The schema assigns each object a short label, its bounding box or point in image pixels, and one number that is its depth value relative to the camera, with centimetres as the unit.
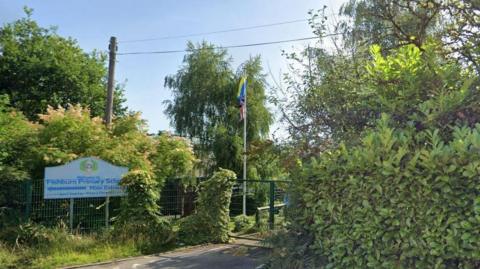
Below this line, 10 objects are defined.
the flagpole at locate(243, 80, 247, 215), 1312
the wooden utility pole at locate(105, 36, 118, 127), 1278
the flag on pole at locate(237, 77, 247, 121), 1750
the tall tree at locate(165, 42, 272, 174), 2086
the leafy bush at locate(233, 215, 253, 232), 1196
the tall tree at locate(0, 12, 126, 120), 1695
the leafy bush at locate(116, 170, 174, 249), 928
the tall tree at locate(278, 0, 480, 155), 362
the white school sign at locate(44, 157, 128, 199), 910
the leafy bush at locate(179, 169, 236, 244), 1004
